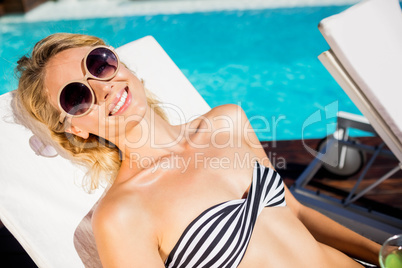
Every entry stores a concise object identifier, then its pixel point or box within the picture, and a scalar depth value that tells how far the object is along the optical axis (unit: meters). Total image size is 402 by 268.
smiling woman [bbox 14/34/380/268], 1.38
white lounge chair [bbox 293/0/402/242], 1.51
